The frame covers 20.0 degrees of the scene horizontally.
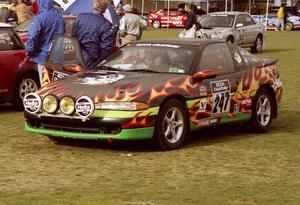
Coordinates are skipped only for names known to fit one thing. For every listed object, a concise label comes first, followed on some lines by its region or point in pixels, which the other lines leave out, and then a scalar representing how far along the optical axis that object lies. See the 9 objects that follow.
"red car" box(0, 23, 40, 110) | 13.60
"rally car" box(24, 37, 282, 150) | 9.45
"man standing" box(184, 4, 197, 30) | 25.00
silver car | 29.05
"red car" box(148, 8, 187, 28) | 59.56
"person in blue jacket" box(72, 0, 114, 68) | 11.84
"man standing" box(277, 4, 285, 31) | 52.75
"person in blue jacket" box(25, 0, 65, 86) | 12.48
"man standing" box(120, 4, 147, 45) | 18.80
